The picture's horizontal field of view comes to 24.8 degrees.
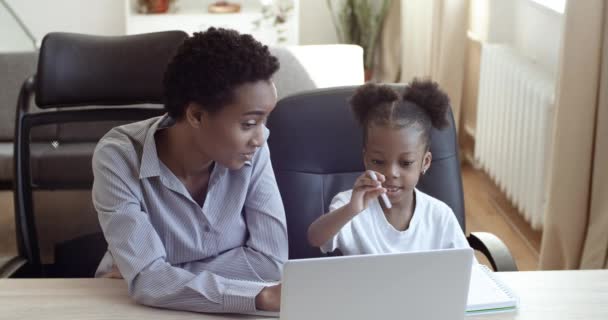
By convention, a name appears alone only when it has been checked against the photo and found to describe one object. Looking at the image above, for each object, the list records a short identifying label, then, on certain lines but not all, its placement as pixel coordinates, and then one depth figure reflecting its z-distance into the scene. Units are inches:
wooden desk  96.4
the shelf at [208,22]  255.3
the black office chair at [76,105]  114.6
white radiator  164.6
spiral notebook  97.5
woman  98.1
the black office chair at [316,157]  112.8
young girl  106.0
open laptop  87.9
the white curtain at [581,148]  142.6
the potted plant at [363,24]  262.0
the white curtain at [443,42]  212.2
